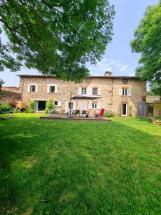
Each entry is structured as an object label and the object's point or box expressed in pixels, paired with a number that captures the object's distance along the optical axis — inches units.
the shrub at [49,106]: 659.5
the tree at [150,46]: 458.9
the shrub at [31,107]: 659.5
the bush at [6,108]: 555.4
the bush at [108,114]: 635.2
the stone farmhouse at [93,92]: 674.1
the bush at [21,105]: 635.1
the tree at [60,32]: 137.1
